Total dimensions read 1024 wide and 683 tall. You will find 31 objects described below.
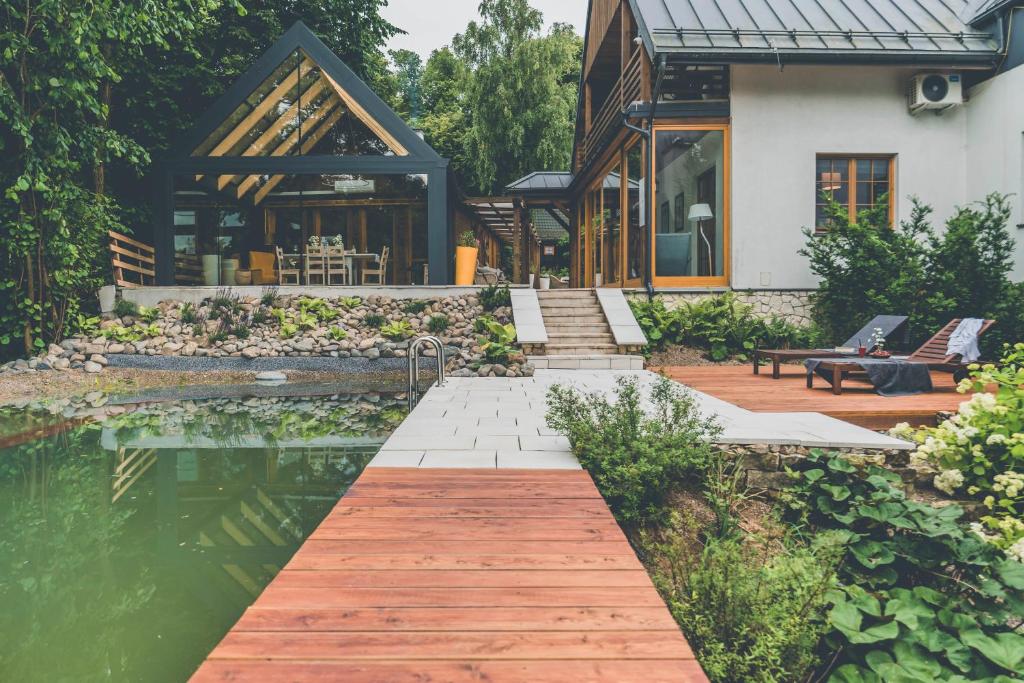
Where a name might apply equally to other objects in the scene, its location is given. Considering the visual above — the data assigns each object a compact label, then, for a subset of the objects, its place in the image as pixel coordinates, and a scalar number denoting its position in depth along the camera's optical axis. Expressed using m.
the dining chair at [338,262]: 12.48
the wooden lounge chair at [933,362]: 5.77
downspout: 10.09
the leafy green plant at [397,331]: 9.95
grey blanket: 5.68
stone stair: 9.09
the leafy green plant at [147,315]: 10.53
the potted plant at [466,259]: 13.88
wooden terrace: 4.64
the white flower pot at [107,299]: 10.88
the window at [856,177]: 10.33
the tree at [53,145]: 8.56
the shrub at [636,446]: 3.20
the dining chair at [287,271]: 12.26
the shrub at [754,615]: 2.06
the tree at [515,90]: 22.31
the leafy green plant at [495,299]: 10.45
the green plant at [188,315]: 10.49
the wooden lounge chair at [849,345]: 6.94
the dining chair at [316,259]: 12.13
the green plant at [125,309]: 10.58
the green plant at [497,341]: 8.66
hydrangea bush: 3.25
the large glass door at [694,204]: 10.33
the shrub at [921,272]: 8.08
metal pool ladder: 6.17
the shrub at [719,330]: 9.41
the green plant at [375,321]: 10.29
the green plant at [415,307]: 10.60
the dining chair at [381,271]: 12.30
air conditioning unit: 9.89
